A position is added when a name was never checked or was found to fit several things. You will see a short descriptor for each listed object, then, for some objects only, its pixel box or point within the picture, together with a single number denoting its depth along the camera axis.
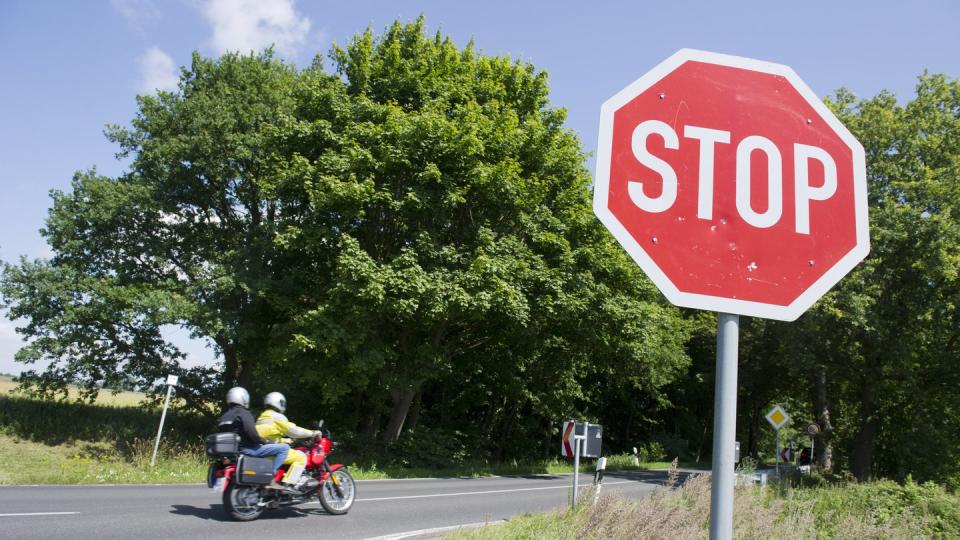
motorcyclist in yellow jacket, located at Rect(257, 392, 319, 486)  9.36
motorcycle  8.84
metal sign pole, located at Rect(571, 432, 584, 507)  12.03
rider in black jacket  9.07
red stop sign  1.67
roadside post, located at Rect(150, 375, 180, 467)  17.26
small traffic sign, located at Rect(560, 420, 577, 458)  13.59
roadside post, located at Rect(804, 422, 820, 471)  27.02
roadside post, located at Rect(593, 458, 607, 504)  11.09
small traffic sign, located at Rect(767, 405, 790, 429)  22.70
